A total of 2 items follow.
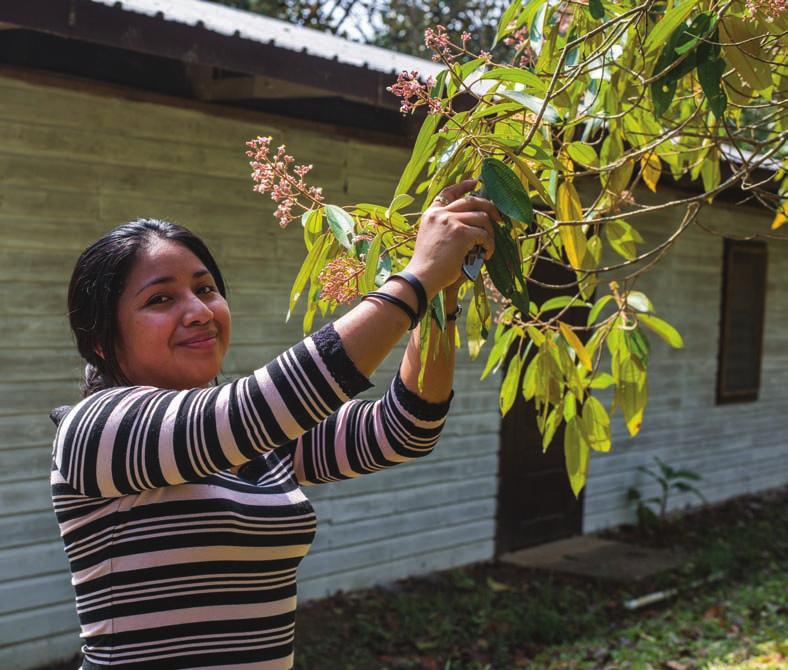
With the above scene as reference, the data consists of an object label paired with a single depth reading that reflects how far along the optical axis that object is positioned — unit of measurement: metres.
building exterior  4.36
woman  1.51
